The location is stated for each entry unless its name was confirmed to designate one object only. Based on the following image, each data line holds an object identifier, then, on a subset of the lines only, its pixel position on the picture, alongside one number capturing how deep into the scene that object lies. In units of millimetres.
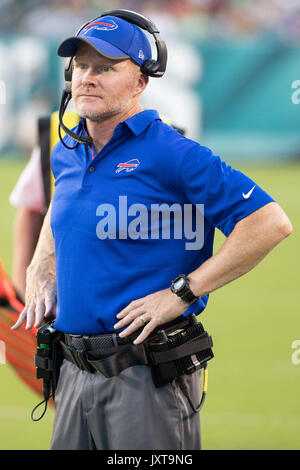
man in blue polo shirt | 5383
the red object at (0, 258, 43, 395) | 7711
